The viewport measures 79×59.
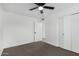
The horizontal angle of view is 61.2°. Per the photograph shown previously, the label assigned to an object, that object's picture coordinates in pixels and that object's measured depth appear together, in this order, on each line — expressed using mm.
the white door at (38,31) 5431
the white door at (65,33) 3221
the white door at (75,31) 2832
